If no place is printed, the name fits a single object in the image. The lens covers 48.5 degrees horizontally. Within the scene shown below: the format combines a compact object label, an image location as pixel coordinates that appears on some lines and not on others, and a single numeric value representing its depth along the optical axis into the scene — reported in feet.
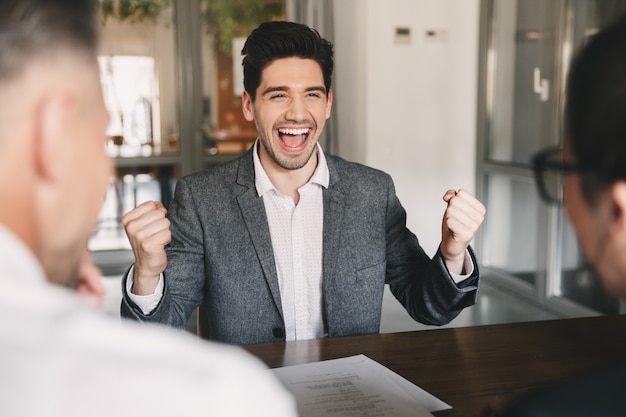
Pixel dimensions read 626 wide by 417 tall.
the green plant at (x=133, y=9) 19.63
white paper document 4.11
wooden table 4.51
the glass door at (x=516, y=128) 15.98
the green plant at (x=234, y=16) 19.81
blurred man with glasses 2.39
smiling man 6.23
